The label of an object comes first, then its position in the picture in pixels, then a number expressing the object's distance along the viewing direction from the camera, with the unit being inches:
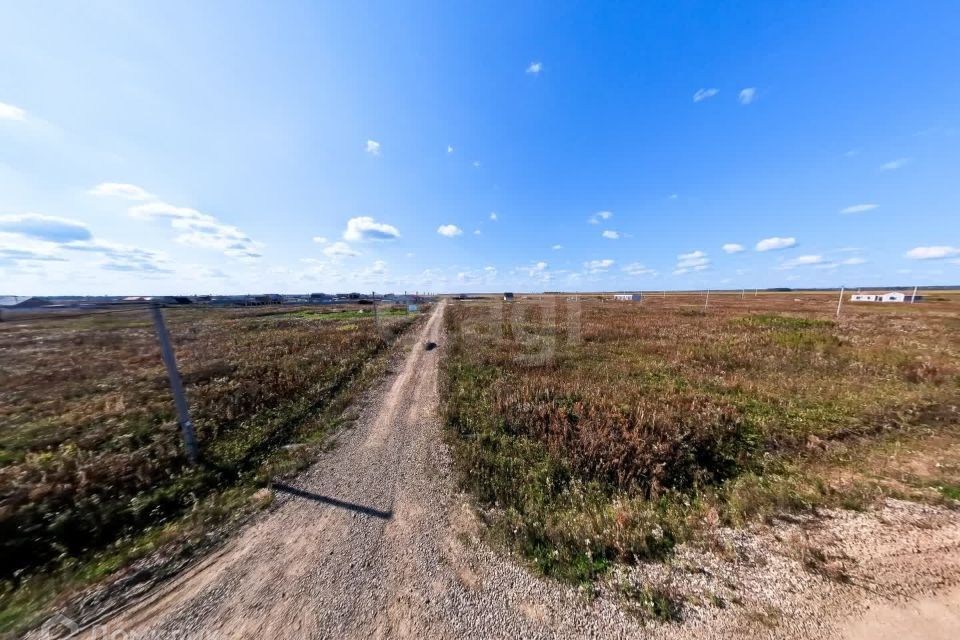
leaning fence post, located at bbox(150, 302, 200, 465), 247.0
